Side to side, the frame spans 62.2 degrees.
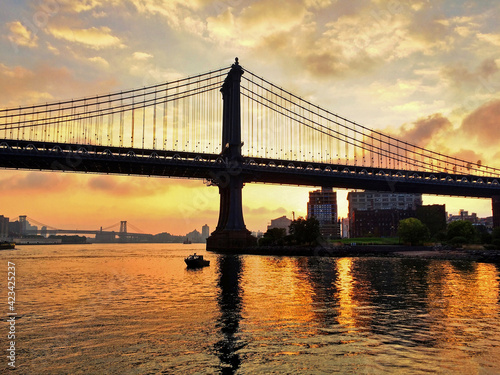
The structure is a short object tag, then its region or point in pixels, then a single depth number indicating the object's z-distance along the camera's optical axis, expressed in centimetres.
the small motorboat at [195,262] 6606
